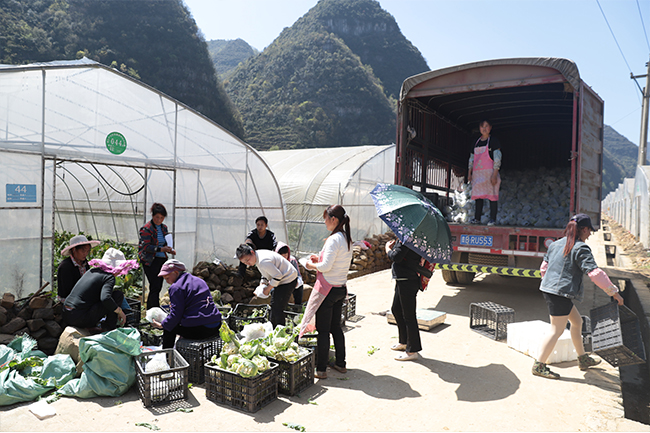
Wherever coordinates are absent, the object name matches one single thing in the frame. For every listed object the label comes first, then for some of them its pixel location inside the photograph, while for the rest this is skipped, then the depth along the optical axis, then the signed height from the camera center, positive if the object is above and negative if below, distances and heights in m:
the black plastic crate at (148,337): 4.84 -1.52
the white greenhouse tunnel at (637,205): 15.49 +0.62
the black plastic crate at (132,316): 5.14 -1.38
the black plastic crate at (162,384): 3.65 -1.58
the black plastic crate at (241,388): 3.59 -1.59
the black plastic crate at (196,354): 4.20 -1.48
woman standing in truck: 7.44 +0.81
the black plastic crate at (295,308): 5.70 -1.35
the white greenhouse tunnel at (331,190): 12.86 +0.63
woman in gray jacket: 4.25 -0.65
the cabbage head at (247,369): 3.56 -1.37
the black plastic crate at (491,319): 5.90 -1.53
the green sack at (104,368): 3.80 -1.50
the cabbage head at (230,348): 3.88 -1.31
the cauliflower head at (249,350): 3.81 -1.30
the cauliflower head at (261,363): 3.69 -1.36
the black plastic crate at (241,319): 5.23 -1.40
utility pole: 22.52 +5.47
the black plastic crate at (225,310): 5.82 -1.44
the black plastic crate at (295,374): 3.93 -1.58
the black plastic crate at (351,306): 6.59 -1.50
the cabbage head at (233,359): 3.73 -1.35
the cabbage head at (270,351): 3.98 -1.35
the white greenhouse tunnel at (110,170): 5.50 +0.67
